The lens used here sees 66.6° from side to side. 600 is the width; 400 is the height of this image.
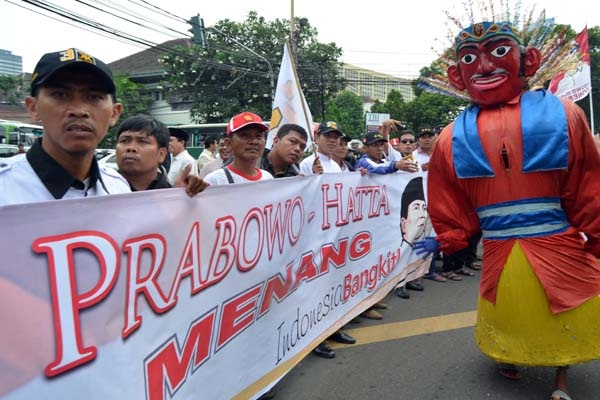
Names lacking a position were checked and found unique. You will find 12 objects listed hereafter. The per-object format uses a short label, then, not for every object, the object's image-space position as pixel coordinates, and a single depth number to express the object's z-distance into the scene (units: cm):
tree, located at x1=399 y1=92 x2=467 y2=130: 3078
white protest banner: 123
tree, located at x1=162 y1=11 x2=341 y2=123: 2780
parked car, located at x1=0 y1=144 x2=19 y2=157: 1696
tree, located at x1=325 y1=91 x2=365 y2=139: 3394
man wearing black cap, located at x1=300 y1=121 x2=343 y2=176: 411
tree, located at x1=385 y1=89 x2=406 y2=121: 3383
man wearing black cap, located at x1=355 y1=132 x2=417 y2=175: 425
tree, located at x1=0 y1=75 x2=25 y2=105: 3847
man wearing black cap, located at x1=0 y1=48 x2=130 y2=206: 141
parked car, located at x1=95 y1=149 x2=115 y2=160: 1642
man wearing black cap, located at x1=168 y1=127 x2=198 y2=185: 505
